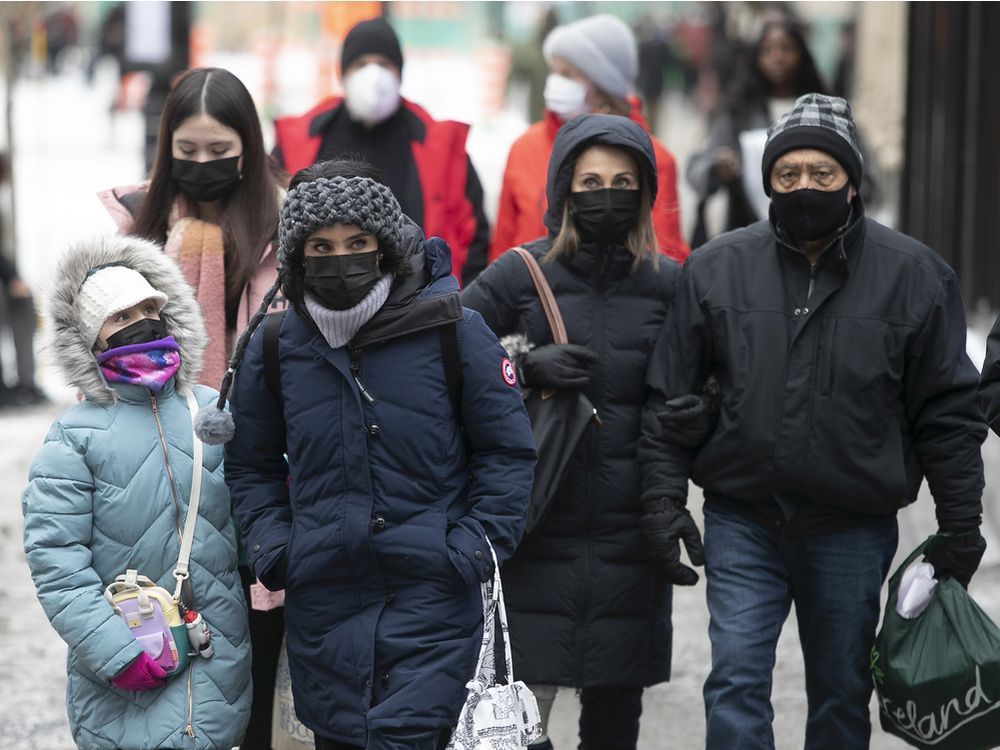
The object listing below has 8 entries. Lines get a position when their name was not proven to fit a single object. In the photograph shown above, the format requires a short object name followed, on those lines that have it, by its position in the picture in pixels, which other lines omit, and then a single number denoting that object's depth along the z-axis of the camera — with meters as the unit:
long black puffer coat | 9.45
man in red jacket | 12.83
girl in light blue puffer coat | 8.05
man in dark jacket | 8.82
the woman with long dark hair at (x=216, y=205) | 9.90
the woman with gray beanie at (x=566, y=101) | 12.70
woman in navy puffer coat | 7.80
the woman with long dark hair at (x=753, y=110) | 14.30
